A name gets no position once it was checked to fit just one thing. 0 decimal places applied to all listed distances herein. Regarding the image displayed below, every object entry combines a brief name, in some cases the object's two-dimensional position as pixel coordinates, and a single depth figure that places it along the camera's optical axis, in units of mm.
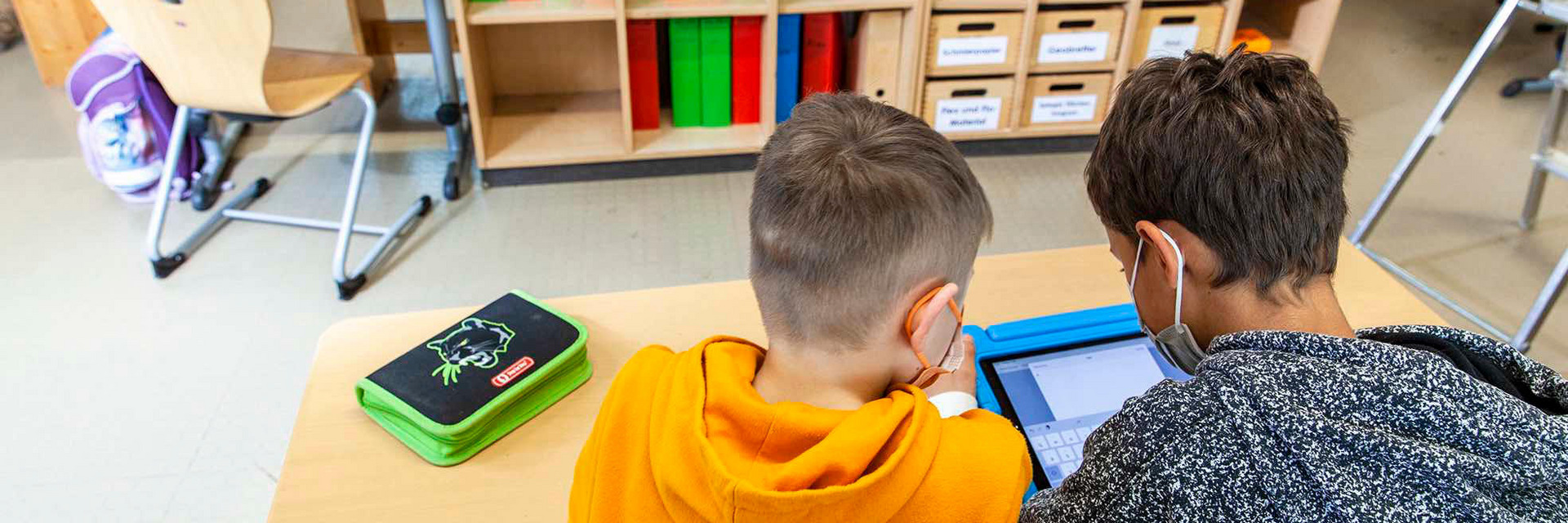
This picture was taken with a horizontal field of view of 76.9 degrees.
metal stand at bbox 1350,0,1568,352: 2106
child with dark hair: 743
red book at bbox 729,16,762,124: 2703
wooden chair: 1990
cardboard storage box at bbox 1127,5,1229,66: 2818
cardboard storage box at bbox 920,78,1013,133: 2850
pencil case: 1096
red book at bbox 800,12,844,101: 2740
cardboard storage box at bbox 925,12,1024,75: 2721
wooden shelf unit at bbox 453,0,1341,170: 2572
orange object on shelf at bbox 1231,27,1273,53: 2771
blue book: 2684
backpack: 2631
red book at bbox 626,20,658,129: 2695
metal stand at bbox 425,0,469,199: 2639
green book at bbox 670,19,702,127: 2676
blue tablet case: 1197
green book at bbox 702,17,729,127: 2680
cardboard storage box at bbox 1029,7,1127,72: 2773
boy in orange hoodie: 796
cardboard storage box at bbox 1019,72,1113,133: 2908
